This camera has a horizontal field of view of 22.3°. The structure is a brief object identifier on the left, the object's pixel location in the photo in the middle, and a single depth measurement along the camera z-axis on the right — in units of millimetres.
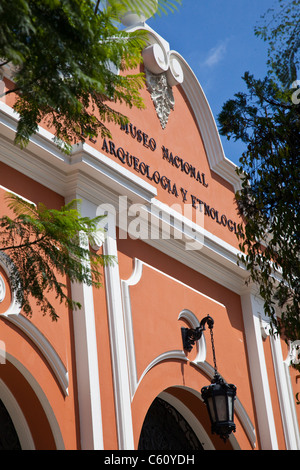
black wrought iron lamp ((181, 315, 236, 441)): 8805
